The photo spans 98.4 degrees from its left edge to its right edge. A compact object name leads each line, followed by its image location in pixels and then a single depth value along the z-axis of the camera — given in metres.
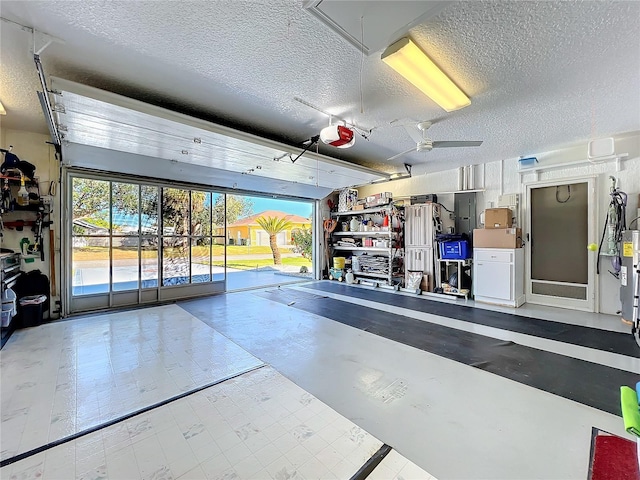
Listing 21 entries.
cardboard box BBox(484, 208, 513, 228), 5.21
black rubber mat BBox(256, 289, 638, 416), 2.34
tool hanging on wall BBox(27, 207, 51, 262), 4.30
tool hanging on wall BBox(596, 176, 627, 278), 4.34
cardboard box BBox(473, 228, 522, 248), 5.10
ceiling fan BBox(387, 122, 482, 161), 3.51
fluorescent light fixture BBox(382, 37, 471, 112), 2.15
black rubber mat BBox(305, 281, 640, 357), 3.33
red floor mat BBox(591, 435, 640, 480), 1.53
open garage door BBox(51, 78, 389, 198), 2.83
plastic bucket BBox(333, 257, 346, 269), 8.26
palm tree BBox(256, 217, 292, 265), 12.26
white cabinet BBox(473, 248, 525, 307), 5.09
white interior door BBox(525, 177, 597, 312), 4.80
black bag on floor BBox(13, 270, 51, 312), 4.16
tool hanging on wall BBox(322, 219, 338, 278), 8.48
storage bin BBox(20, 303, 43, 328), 3.97
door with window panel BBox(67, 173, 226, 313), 4.96
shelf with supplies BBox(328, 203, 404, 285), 7.11
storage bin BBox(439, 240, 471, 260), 5.89
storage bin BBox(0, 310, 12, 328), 3.29
